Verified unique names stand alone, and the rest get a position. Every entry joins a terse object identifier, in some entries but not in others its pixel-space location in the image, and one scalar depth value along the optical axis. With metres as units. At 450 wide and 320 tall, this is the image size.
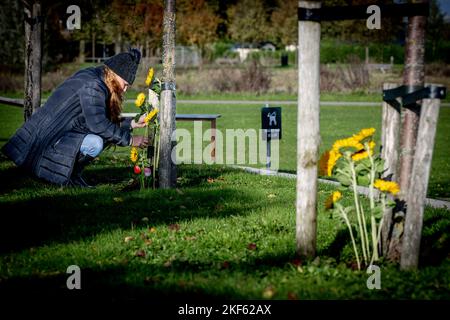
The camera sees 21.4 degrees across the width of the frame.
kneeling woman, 12.93
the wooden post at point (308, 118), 7.53
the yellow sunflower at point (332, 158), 7.82
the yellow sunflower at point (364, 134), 7.67
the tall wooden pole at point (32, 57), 17.86
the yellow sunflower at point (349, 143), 7.58
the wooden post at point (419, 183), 7.21
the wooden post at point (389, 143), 8.10
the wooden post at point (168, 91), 13.11
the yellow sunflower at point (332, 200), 7.74
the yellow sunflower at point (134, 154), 13.09
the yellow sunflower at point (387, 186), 7.43
